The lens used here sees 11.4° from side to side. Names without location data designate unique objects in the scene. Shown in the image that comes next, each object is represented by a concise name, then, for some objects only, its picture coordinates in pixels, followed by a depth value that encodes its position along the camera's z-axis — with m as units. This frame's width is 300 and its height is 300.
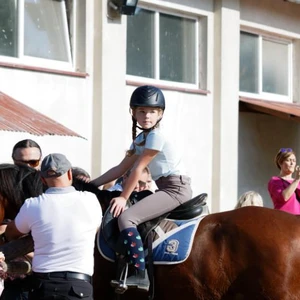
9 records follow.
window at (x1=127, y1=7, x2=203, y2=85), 22.41
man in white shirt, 9.14
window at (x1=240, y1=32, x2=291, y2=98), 25.72
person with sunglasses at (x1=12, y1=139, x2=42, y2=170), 12.70
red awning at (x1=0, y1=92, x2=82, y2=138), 15.03
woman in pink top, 16.57
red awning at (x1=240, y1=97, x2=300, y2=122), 23.86
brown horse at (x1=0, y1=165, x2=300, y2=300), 10.70
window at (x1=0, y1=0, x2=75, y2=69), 19.51
